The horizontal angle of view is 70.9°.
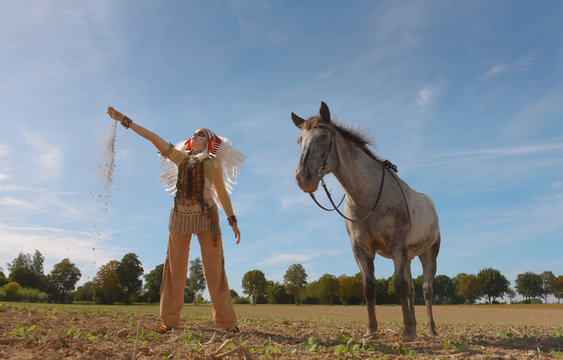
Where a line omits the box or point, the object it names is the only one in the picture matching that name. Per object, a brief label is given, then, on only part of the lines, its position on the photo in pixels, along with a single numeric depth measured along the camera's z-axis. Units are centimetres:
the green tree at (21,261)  8060
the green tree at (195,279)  5334
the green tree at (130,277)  4186
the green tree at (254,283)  5878
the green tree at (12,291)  3132
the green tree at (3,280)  4709
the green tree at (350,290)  6092
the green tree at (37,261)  7988
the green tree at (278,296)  6153
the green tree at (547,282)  8412
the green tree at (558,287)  7859
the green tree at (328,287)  6112
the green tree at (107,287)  4053
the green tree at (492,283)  8250
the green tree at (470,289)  8212
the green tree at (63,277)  4486
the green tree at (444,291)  8250
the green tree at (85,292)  4184
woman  657
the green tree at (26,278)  5062
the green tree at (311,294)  5992
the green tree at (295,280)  5944
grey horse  579
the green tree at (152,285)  4578
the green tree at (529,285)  8544
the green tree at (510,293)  8398
